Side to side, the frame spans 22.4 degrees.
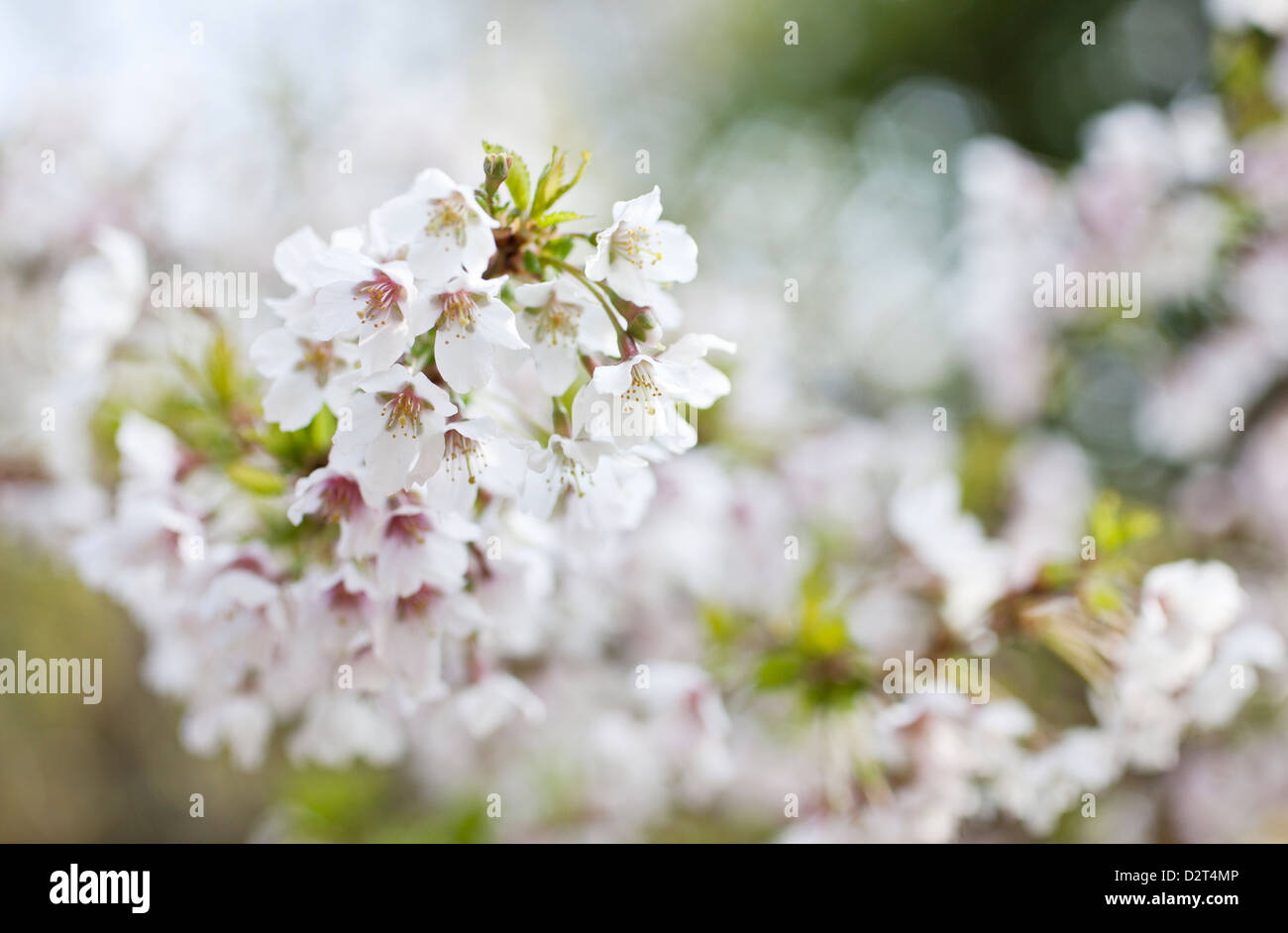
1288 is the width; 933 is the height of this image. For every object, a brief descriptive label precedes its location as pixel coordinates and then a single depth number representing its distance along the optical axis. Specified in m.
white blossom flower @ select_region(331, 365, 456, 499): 0.73
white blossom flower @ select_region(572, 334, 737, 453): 0.73
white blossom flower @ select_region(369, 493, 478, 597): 0.75
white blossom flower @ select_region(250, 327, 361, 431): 0.75
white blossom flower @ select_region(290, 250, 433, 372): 0.72
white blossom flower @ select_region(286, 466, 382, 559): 0.75
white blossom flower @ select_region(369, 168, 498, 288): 0.72
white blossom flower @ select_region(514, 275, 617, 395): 0.73
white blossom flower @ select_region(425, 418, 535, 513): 0.73
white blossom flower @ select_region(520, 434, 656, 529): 0.74
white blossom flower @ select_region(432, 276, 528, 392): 0.72
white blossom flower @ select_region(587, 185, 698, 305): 0.73
